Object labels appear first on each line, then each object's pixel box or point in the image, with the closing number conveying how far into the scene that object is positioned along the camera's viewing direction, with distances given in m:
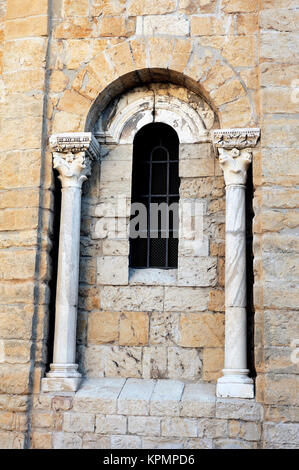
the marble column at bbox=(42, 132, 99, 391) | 5.58
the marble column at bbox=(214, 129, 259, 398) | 5.28
